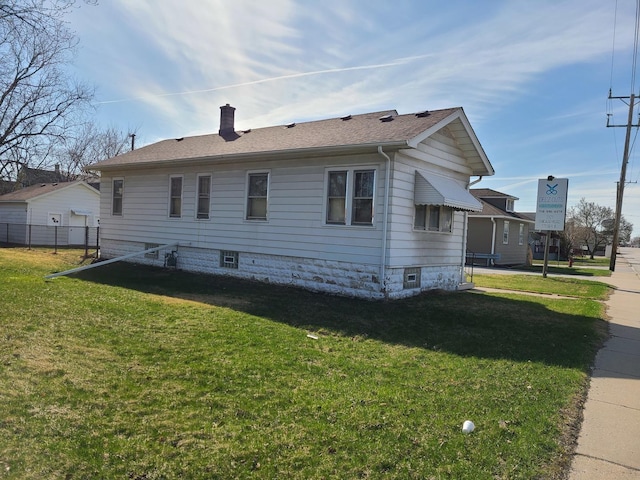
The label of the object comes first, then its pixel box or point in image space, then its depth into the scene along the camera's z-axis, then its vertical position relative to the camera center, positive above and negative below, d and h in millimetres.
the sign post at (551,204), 19516 +1356
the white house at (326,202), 10312 +530
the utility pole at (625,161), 27594 +4689
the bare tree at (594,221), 58969 +2373
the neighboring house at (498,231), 27297 +114
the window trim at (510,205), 30456 +1900
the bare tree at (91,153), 43938 +5600
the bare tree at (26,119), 21891 +5048
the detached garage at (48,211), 27016 -114
